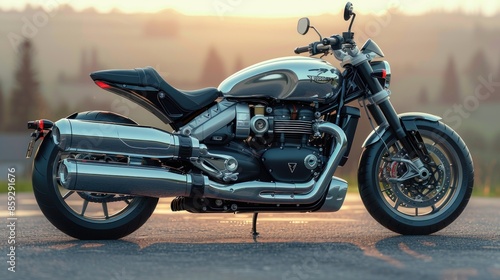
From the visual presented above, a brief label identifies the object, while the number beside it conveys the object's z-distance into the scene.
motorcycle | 10.73
